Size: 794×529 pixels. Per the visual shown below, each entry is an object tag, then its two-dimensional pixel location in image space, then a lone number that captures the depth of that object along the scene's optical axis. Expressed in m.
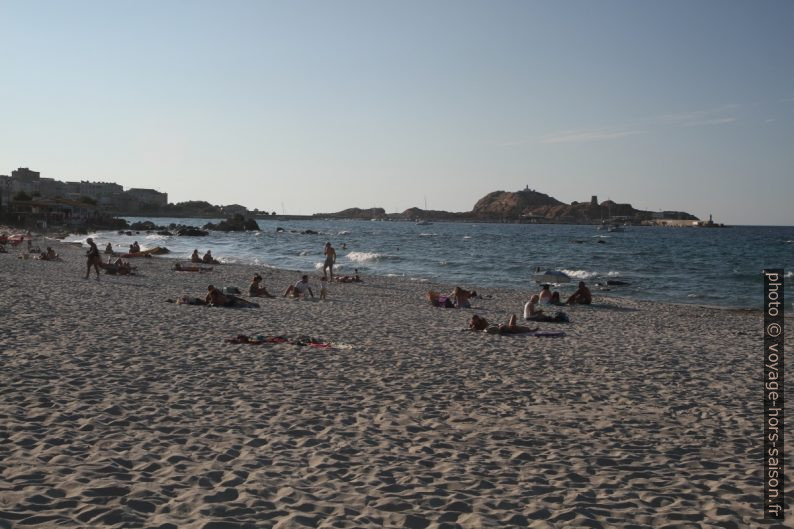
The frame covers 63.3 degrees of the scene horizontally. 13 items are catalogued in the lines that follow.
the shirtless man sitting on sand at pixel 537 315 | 16.83
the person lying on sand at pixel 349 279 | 27.53
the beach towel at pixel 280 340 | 11.49
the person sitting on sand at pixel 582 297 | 21.86
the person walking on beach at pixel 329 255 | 25.64
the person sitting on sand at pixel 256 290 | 20.03
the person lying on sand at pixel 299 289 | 20.45
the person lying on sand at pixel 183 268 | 29.37
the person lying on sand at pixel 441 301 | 19.69
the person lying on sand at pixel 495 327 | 13.91
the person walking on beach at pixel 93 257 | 22.25
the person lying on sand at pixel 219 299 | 16.62
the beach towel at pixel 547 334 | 13.99
